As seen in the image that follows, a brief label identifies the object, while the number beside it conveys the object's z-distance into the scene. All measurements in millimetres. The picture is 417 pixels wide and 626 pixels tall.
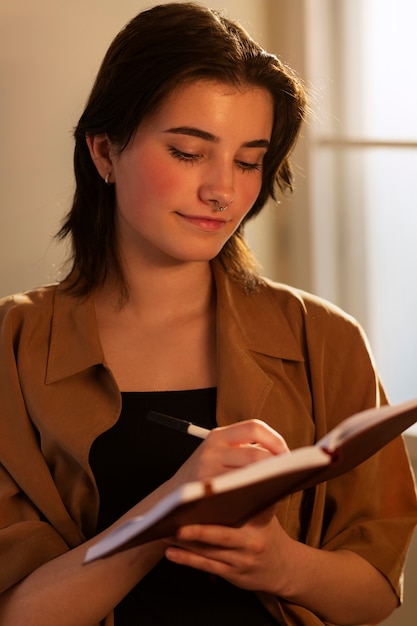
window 1933
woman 1451
